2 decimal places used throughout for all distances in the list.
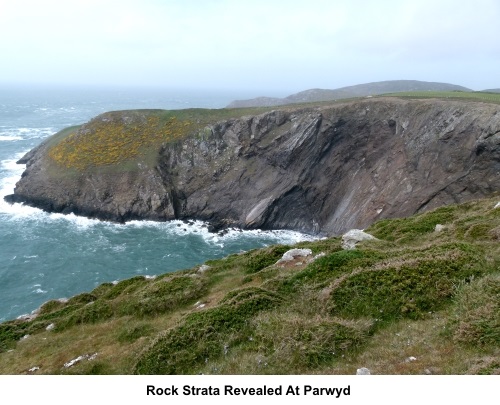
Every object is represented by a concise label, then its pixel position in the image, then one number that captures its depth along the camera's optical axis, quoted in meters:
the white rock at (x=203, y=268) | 25.89
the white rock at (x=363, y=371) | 9.91
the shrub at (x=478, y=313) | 10.63
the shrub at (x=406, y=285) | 13.67
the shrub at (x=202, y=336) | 13.71
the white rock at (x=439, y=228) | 23.81
